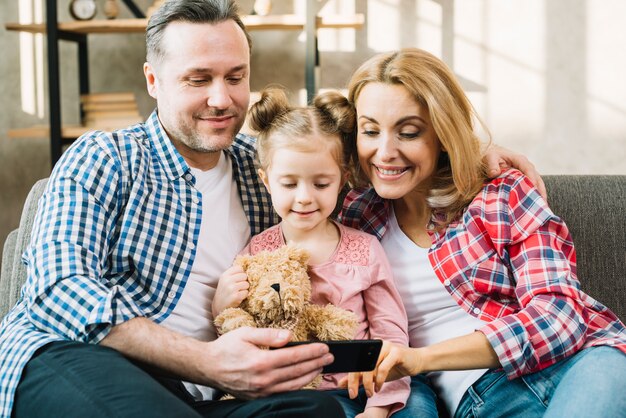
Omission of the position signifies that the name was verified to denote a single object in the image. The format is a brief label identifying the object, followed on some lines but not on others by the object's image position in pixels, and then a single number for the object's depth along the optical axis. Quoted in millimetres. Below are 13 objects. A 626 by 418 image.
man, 1194
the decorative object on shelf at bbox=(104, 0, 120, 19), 3242
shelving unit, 3076
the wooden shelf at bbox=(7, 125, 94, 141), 3183
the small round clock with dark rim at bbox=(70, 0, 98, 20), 3277
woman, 1334
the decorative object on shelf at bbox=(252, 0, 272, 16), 3158
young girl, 1442
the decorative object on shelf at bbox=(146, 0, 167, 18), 3075
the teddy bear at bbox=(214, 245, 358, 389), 1305
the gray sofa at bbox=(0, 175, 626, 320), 1747
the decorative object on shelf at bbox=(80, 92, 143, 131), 3184
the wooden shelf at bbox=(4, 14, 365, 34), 3080
